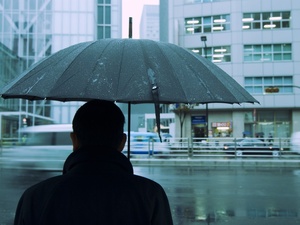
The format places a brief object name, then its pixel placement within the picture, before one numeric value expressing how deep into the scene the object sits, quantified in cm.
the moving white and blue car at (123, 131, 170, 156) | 2166
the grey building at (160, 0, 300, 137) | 3450
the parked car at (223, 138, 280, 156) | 2067
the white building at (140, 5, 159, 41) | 18475
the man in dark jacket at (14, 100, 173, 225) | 148
